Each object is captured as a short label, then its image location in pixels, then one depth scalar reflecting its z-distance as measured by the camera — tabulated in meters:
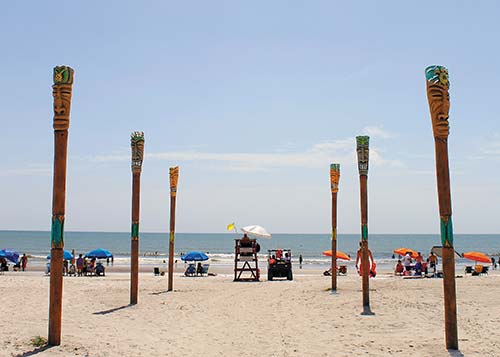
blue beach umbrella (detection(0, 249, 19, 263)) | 33.42
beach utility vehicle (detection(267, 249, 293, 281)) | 26.08
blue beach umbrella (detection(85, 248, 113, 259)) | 34.66
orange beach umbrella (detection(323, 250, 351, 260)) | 32.59
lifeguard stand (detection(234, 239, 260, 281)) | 25.42
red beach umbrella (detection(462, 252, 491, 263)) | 32.69
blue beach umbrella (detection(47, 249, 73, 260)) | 31.09
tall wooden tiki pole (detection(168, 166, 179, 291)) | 19.20
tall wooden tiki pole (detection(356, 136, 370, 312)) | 14.47
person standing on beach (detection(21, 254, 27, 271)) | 34.97
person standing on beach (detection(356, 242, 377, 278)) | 18.91
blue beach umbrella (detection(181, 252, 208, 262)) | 34.47
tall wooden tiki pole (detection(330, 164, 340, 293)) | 18.44
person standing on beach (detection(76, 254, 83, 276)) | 29.85
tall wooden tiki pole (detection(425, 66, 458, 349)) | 8.93
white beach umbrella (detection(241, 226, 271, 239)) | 25.48
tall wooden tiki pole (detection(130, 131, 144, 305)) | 14.59
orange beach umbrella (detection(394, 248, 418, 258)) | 34.97
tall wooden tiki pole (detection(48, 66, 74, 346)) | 9.16
